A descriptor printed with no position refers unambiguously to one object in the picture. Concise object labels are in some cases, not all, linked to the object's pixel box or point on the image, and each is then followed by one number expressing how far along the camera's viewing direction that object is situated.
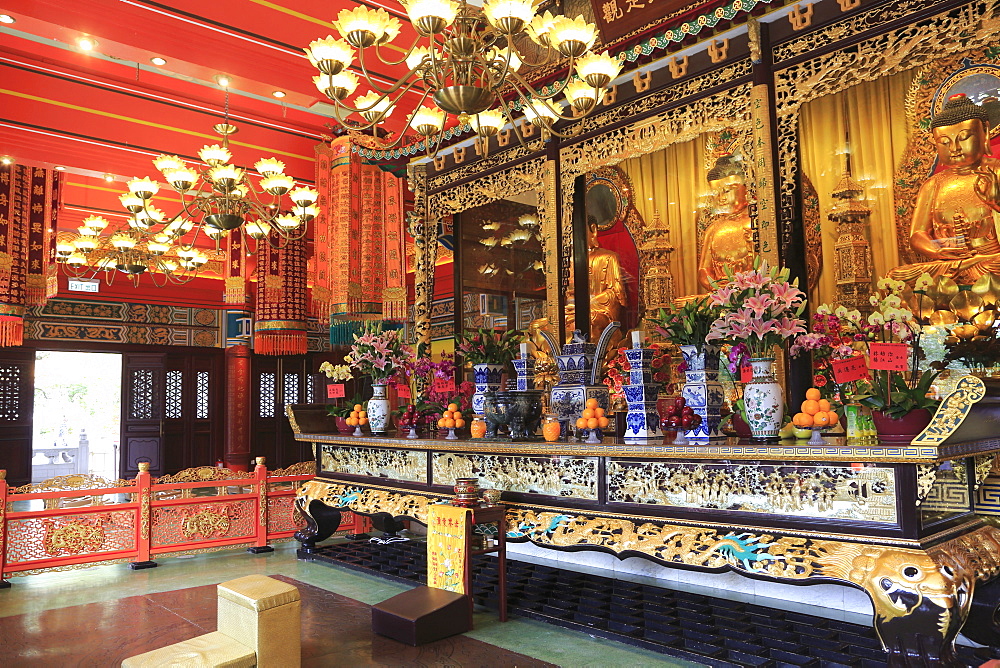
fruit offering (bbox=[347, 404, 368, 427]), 5.34
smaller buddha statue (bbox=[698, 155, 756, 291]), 5.08
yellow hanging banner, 3.67
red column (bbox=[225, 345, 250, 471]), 11.16
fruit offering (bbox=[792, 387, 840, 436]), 2.94
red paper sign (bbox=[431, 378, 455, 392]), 5.02
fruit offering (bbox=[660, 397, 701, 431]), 3.29
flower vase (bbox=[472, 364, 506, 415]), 4.69
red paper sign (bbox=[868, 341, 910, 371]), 2.70
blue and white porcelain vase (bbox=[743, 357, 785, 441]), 3.07
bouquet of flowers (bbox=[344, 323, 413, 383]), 5.23
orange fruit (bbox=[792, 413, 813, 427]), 2.95
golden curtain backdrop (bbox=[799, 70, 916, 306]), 4.32
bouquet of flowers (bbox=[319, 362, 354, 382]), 5.37
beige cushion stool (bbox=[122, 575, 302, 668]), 2.66
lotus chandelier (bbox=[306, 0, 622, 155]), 2.85
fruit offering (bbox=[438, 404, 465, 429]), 4.71
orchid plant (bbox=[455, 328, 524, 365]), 4.73
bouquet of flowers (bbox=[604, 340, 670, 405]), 5.10
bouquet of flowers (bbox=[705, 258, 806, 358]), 3.07
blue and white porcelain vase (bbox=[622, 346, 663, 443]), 3.54
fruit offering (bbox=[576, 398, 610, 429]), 3.70
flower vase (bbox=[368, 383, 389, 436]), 5.19
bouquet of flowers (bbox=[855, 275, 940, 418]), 2.67
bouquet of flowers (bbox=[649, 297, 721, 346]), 3.37
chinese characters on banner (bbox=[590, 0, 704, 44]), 4.33
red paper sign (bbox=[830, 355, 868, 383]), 2.91
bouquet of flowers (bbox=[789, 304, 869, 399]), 3.01
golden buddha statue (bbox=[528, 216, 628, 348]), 5.57
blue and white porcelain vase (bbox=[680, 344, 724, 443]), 3.31
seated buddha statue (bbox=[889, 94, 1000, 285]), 3.86
